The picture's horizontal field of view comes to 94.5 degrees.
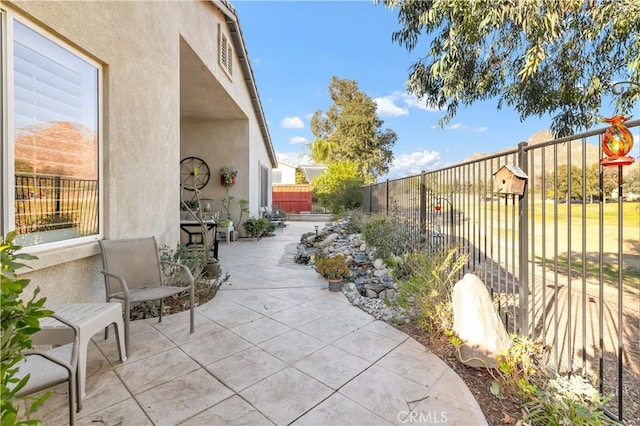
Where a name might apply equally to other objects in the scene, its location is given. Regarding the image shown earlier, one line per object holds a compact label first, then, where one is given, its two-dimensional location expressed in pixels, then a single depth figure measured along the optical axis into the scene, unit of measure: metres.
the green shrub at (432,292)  2.74
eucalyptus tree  3.76
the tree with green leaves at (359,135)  22.33
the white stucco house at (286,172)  26.98
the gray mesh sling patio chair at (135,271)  2.79
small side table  1.92
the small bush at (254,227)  9.07
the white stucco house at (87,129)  2.34
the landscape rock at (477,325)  2.27
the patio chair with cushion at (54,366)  1.56
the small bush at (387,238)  5.11
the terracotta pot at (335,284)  4.29
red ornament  1.56
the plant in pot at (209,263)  4.72
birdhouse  2.35
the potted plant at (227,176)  8.55
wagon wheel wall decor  8.77
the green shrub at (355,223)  7.63
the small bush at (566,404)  1.57
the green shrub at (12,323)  0.99
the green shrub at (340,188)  12.35
